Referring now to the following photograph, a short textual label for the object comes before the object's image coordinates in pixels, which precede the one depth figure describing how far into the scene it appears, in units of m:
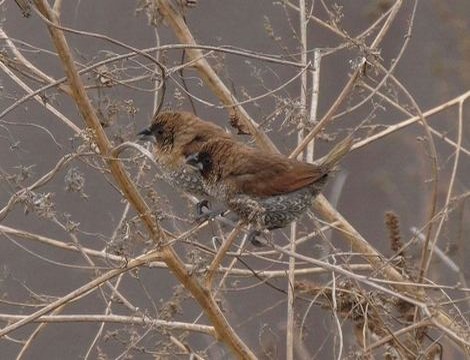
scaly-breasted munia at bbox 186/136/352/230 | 7.62
